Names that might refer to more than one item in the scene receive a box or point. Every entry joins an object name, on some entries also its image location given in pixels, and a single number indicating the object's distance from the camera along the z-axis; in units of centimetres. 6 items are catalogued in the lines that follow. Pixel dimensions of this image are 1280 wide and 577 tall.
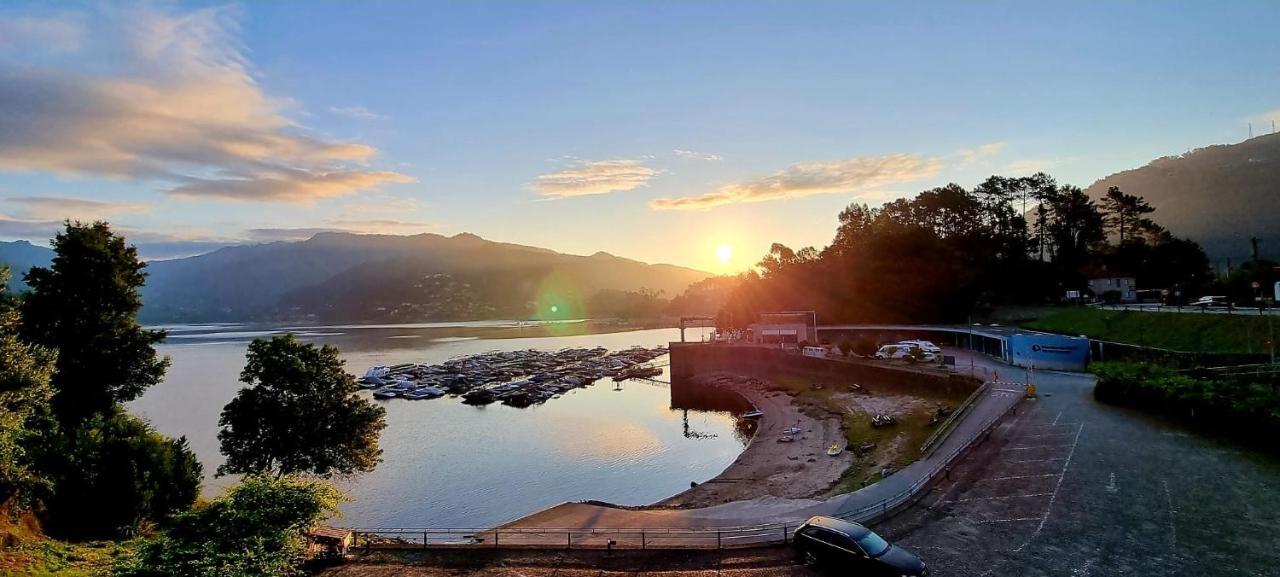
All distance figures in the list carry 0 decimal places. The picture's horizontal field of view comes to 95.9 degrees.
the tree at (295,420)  2919
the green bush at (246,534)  1493
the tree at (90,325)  2569
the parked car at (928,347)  5450
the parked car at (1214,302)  5073
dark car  1559
